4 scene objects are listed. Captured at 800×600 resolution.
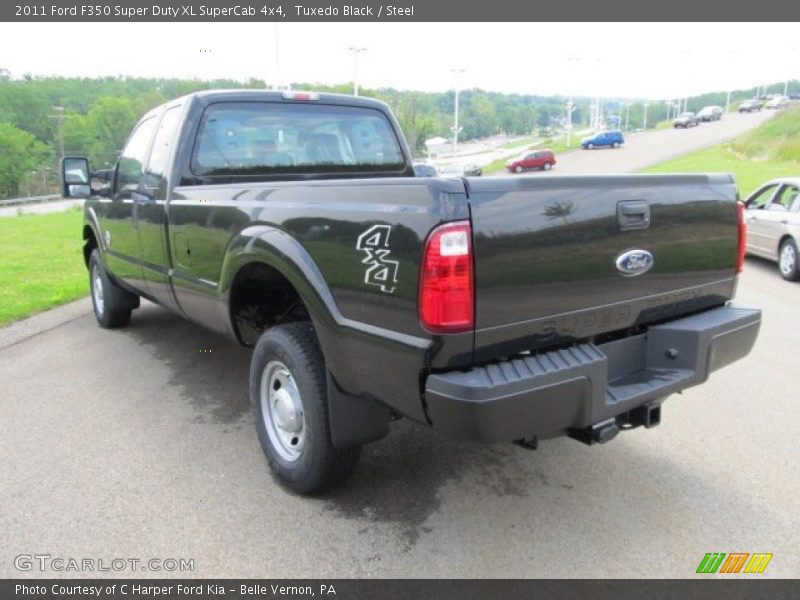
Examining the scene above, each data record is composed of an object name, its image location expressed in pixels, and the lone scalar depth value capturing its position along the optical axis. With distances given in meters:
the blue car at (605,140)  51.38
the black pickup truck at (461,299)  2.28
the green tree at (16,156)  86.44
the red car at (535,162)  40.62
